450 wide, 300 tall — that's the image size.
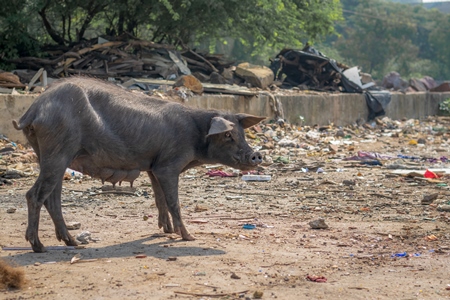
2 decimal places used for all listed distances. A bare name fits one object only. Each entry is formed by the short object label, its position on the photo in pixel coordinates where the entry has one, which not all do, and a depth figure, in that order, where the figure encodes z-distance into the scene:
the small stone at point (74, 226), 7.37
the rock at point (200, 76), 19.55
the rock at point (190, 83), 16.38
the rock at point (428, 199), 9.25
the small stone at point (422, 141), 19.03
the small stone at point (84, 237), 6.67
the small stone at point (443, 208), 8.77
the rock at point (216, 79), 19.66
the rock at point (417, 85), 31.78
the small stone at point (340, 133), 19.50
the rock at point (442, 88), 32.53
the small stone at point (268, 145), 14.97
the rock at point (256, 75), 20.64
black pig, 6.17
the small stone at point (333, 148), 15.60
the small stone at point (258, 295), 4.93
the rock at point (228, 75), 20.39
